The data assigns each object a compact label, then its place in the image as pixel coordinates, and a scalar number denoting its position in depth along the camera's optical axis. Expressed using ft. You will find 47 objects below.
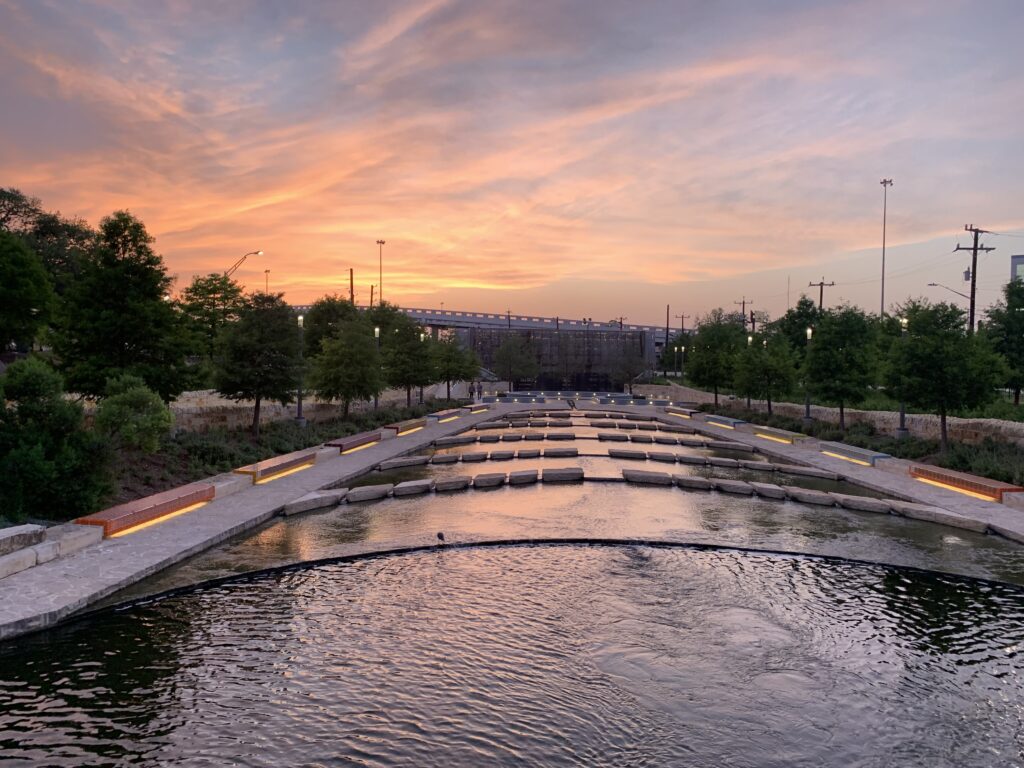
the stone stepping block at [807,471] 77.10
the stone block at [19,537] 39.89
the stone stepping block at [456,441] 107.27
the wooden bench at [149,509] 47.67
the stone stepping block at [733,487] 69.00
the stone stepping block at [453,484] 68.85
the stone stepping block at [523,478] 72.23
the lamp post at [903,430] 92.99
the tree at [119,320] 72.59
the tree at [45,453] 47.09
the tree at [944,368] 78.28
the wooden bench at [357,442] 92.99
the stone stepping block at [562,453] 91.97
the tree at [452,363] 183.47
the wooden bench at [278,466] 69.77
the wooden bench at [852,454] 82.66
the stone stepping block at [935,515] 53.52
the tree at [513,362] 282.36
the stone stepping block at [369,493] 63.77
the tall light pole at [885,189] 202.80
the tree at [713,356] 166.50
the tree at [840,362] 108.47
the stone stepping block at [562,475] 73.51
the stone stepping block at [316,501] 57.98
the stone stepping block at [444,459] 86.61
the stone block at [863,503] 60.39
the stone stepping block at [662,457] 89.97
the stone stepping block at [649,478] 72.79
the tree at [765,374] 135.08
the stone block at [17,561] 38.47
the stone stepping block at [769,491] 66.66
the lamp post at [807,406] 116.00
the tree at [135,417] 54.39
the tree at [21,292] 133.49
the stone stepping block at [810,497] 64.03
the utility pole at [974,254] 129.08
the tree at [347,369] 117.80
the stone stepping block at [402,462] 81.76
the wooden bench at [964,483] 62.03
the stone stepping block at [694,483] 71.24
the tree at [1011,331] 130.41
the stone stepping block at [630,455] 90.12
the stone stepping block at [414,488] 66.80
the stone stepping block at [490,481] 70.54
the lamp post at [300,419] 101.13
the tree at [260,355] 85.40
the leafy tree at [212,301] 182.29
